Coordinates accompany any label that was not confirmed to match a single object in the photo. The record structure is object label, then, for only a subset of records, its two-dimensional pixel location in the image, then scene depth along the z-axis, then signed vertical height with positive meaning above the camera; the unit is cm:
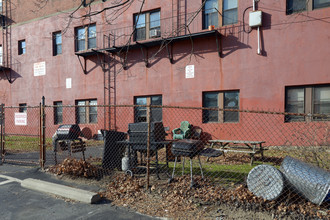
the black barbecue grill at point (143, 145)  505 -90
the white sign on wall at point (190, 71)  1141 +181
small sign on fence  803 -44
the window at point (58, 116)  1589 -70
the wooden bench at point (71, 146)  675 -124
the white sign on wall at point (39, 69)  1606 +272
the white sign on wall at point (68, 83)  1496 +155
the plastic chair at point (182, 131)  1106 -126
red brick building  946 +253
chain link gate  751 -188
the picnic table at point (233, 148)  696 -141
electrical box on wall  978 +388
